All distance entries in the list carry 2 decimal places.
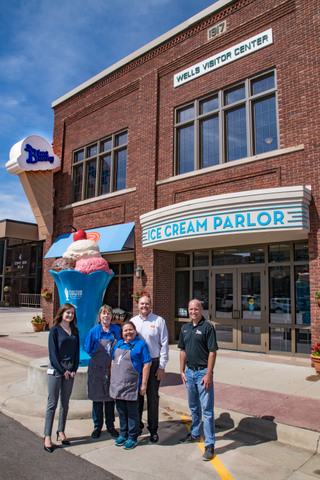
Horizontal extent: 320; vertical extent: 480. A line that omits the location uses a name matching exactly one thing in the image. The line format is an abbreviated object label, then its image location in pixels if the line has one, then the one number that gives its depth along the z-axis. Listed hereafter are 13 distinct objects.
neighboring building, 31.55
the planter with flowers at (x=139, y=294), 12.06
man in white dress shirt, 4.71
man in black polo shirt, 4.32
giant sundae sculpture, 6.94
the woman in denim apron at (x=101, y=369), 4.75
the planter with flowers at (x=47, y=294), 15.98
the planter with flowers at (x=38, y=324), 15.59
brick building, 9.38
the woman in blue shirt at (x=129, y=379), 4.46
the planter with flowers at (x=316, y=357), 8.09
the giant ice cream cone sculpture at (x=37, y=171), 15.04
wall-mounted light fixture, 12.31
